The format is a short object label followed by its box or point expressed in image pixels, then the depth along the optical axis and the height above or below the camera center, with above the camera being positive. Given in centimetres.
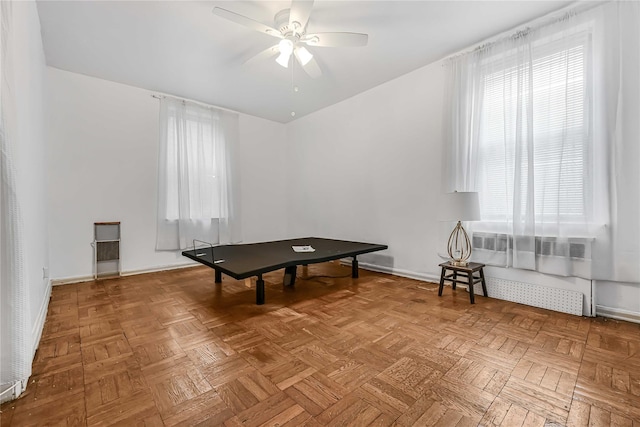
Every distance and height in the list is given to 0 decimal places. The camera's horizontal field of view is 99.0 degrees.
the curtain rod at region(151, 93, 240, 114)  398 +175
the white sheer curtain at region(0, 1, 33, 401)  121 -24
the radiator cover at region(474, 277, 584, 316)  232 -76
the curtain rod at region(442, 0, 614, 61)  226 +173
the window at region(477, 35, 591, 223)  227 +70
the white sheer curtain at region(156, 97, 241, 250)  402 +59
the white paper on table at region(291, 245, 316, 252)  325 -43
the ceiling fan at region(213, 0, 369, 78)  207 +154
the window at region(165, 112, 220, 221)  408 +70
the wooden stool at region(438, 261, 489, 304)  260 -63
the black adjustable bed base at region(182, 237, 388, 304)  248 -46
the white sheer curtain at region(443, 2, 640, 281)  209 +61
